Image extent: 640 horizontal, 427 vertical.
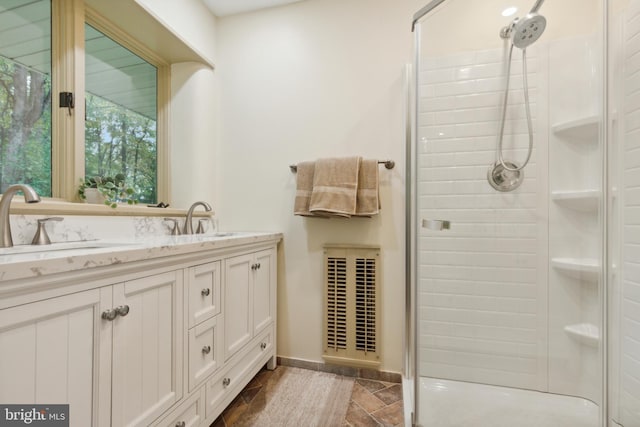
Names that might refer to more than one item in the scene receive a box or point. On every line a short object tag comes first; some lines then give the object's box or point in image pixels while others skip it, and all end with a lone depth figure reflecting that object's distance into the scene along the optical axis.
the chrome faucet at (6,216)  0.94
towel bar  1.79
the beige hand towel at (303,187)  1.82
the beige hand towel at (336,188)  1.72
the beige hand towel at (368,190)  1.73
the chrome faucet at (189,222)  1.79
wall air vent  1.82
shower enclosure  1.18
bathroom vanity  0.66
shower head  1.29
